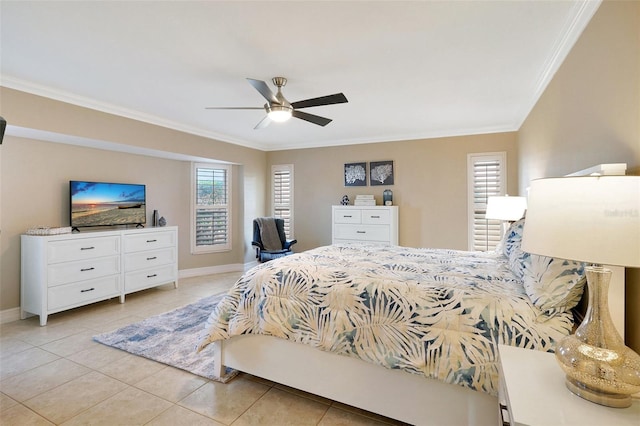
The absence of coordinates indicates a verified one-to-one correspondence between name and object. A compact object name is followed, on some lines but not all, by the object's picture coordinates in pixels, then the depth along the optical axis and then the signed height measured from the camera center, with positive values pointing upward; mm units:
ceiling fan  2494 +980
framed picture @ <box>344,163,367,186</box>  5449 +716
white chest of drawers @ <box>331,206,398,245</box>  4925 -194
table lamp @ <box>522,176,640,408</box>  854 -103
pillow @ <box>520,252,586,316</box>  1378 -353
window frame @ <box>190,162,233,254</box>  5457 +107
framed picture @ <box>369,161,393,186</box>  5234 +717
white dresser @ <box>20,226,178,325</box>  3258 -674
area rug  2461 -1229
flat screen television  3840 +124
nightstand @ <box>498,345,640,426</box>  917 -631
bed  1495 -662
